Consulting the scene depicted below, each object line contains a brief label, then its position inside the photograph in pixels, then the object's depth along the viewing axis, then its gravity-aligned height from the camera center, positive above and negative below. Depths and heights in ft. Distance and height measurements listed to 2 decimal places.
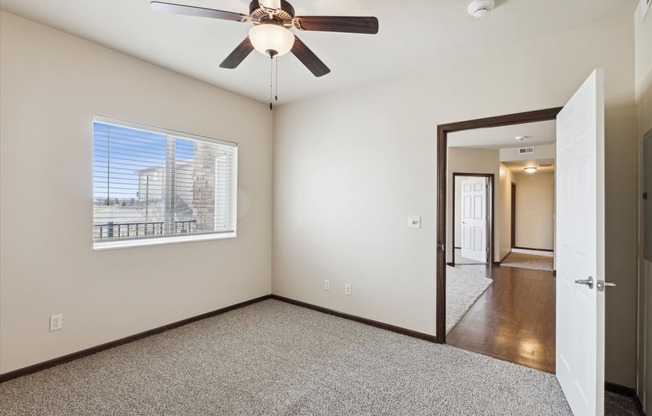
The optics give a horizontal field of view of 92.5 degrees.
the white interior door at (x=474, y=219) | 23.40 -0.67
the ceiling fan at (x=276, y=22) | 5.53 +3.47
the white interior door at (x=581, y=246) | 5.42 -0.72
